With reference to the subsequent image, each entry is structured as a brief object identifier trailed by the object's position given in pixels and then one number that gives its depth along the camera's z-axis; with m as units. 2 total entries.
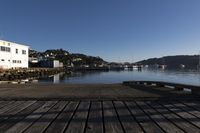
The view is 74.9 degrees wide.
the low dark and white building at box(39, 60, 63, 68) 76.76
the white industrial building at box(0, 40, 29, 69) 36.39
